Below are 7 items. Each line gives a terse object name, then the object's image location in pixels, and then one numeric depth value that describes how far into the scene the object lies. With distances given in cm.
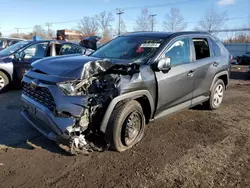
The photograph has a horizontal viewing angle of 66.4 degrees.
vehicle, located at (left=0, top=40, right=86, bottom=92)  579
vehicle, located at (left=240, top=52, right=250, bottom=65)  1965
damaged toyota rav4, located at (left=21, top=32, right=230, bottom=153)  255
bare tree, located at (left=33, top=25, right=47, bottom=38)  6495
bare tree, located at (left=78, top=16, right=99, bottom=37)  4550
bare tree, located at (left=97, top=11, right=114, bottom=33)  4663
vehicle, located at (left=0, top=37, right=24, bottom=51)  1002
